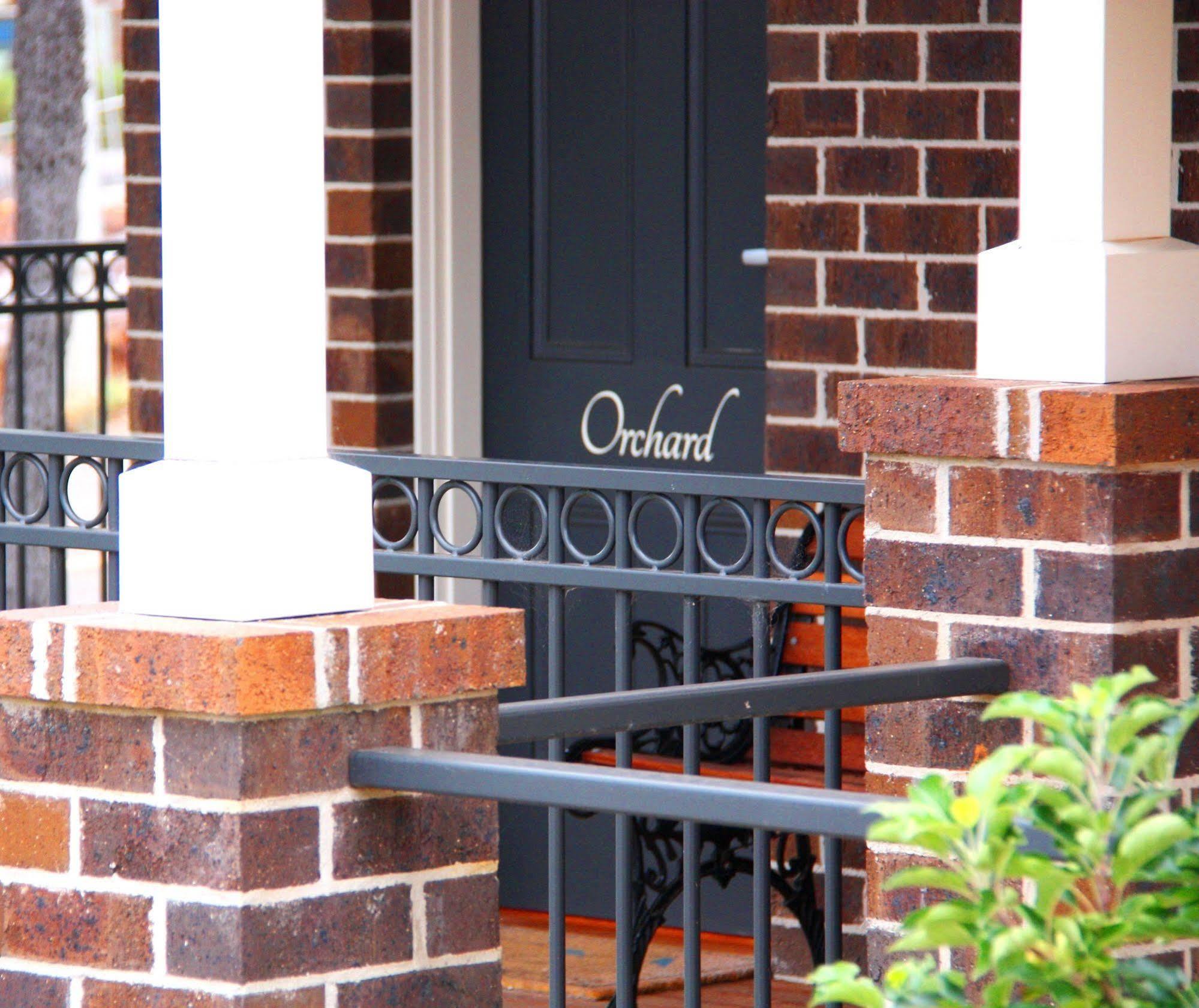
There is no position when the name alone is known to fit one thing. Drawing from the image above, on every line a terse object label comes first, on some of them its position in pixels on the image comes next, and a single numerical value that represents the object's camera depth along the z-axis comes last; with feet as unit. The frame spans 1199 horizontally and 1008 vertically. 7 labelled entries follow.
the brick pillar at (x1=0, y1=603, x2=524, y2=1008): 17.65
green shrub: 11.21
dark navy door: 40.29
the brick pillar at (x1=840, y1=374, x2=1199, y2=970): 21.54
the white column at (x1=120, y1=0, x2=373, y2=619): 18.89
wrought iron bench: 34.53
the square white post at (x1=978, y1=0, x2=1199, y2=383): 22.75
